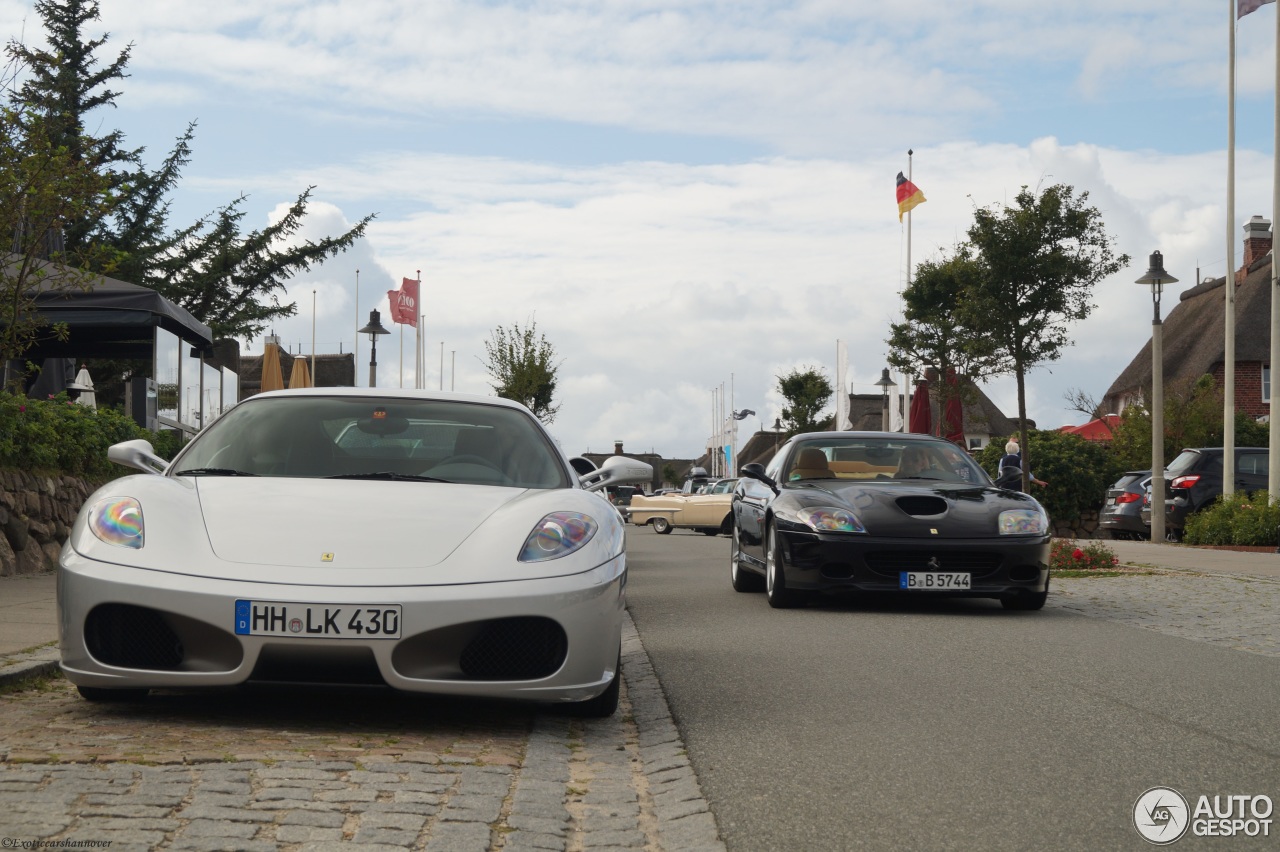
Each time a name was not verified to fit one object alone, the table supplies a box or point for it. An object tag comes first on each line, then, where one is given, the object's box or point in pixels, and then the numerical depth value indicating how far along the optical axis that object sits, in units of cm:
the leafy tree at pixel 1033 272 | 2791
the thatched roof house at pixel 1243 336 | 5150
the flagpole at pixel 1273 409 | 2248
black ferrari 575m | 993
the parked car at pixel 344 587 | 486
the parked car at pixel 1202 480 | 2447
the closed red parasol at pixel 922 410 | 2730
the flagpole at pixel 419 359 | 4796
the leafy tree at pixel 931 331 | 3375
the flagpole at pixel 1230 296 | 2344
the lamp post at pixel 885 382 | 4978
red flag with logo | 4544
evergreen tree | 3597
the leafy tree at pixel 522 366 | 5391
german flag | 4216
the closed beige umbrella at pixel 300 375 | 2529
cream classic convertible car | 3356
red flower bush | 1525
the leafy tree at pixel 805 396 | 8169
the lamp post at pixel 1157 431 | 2362
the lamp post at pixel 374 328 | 3256
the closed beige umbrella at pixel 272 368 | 2494
